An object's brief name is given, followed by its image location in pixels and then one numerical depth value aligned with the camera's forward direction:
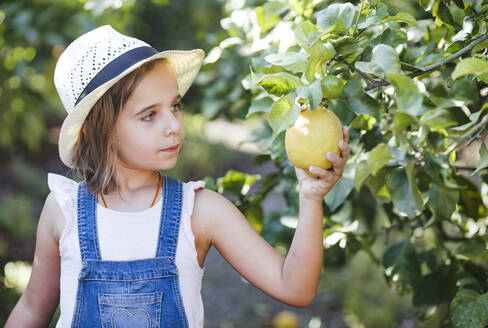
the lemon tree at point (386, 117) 0.95
